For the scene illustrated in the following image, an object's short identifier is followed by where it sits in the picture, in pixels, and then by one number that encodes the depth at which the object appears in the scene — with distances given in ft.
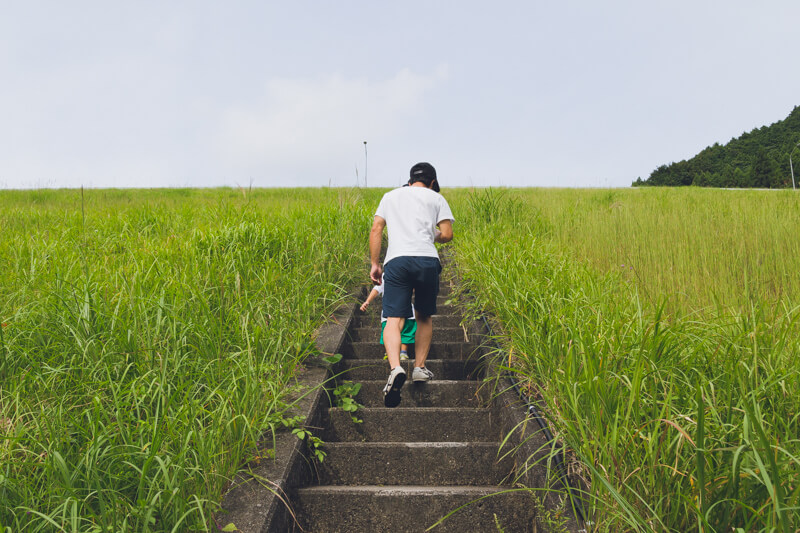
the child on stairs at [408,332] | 13.32
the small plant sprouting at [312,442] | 8.98
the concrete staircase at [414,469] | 8.03
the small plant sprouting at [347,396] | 10.82
